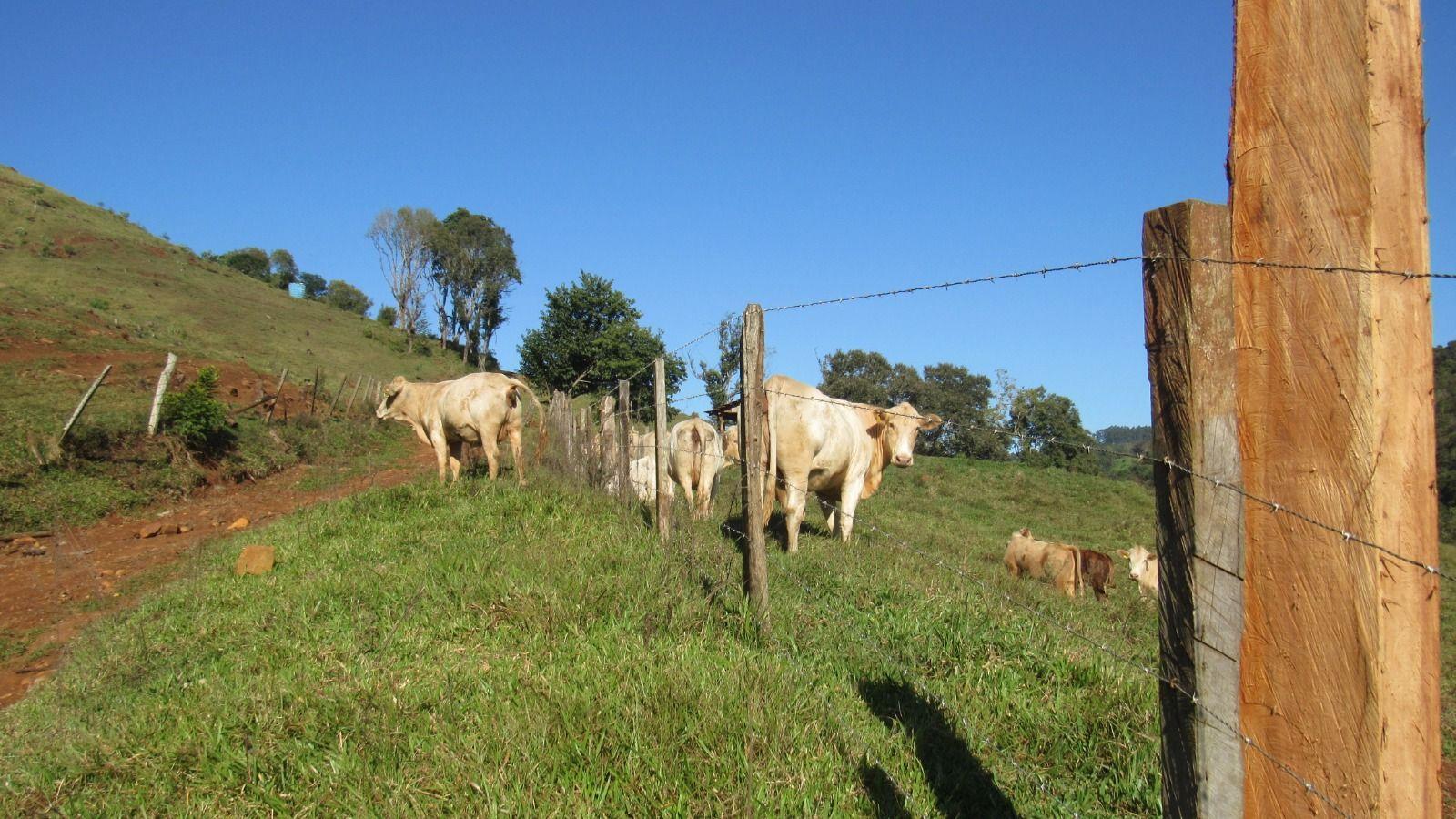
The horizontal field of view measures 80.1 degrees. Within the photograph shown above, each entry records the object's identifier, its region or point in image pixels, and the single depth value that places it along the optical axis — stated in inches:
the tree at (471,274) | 2181.3
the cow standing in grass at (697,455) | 425.1
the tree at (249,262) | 2824.8
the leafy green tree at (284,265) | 3048.7
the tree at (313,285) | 3412.9
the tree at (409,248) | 2128.4
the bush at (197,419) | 610.9
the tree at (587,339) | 1737.2
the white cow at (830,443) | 369.1
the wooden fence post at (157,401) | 599.5
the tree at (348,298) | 2928.2
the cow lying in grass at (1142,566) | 476.7
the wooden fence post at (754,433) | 185.5
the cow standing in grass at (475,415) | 512.1
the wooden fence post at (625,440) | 343.9
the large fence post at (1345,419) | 64.0
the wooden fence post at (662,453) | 273.1
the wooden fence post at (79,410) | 536.1
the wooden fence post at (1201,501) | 69.5
